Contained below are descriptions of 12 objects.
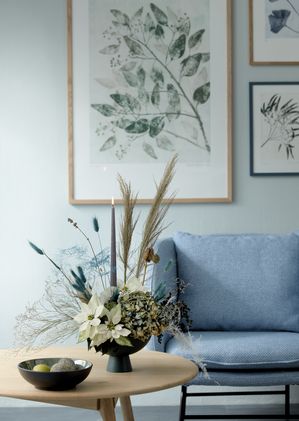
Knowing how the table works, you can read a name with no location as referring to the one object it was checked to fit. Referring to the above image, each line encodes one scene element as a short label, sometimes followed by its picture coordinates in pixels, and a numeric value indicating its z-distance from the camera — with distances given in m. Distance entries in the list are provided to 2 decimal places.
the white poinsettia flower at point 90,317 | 2.31
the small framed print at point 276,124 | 3.90
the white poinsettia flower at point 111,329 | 2.31
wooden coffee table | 2.18
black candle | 2.29
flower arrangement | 2.32
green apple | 2.26
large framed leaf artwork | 3.88
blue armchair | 3.54
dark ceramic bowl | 2.19
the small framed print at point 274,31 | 3.90
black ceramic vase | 2.37
